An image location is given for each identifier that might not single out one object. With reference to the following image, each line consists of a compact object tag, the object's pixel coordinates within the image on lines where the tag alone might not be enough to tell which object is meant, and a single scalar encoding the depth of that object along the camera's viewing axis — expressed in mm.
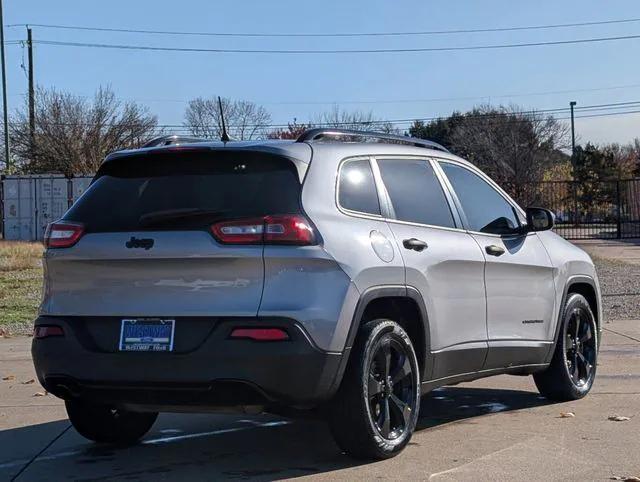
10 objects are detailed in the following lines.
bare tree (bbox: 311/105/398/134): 54138
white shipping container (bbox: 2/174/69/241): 37000
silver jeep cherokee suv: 5113
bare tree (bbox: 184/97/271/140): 54812
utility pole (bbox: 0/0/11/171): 44000
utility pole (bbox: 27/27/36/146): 46188
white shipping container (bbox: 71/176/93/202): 36656
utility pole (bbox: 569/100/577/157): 64312
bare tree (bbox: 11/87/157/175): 46469
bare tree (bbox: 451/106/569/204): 50794
